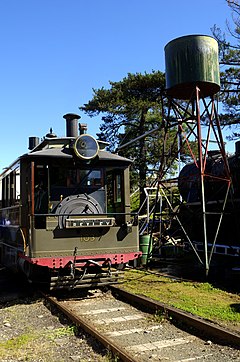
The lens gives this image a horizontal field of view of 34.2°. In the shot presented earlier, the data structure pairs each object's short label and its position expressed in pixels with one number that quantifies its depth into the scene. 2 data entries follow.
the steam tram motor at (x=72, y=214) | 7.54
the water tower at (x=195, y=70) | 10.33
